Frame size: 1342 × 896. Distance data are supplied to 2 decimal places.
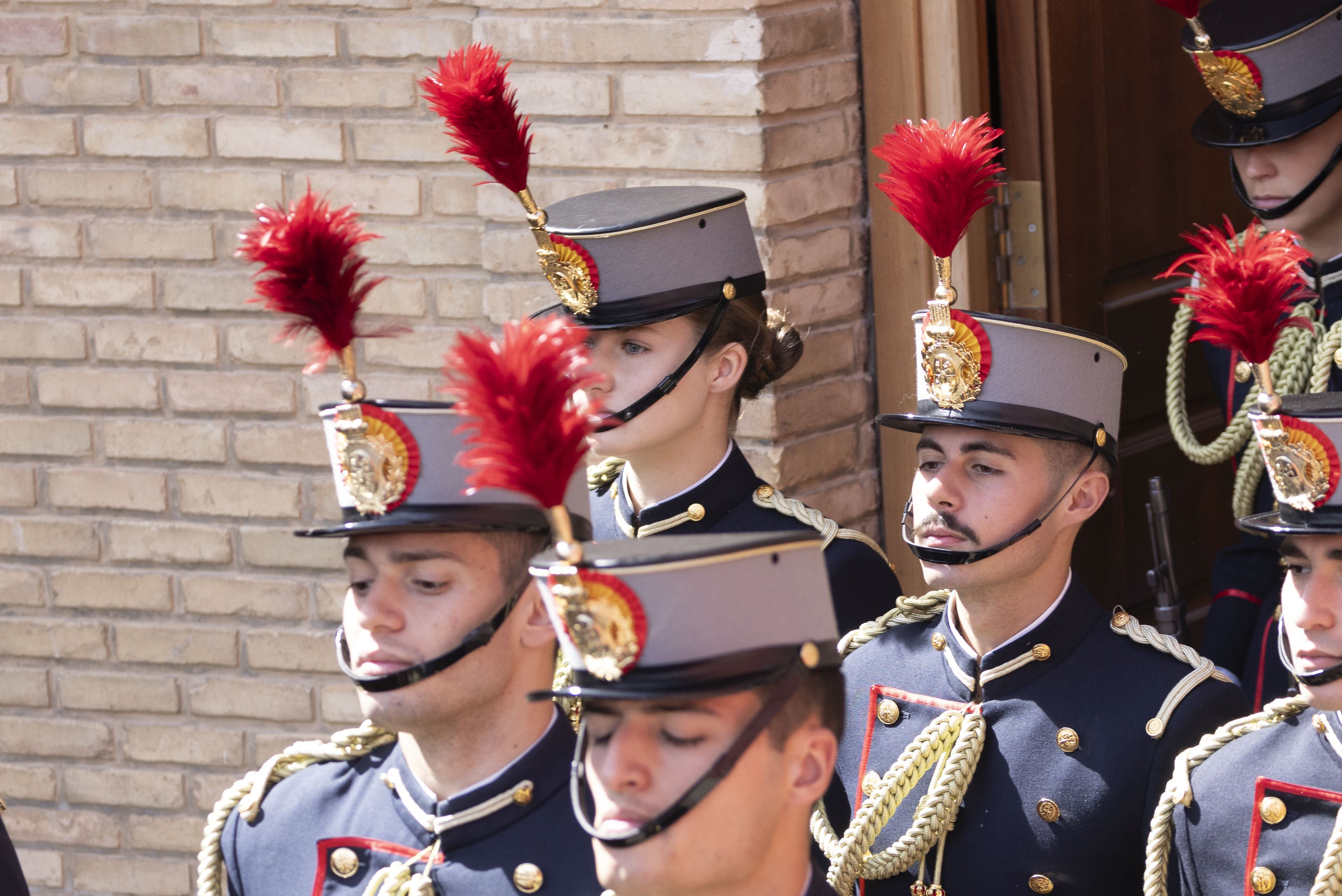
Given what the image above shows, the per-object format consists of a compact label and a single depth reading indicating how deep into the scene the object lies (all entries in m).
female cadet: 7.03
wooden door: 9.03
